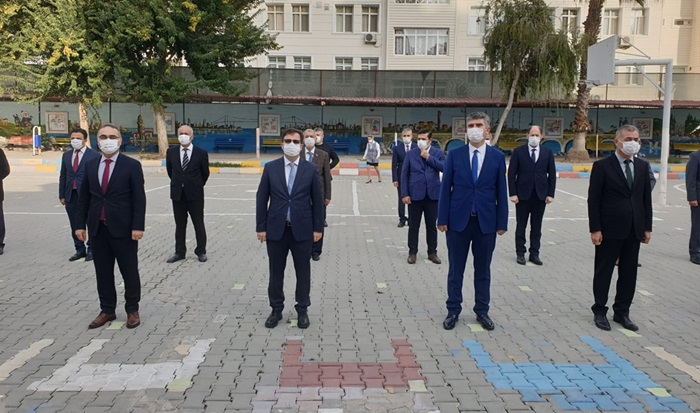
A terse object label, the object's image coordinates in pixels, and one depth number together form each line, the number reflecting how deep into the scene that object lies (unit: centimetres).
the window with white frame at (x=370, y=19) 3809
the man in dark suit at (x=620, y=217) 595
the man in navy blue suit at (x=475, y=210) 595
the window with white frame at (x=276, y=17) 3809
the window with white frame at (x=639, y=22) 3788
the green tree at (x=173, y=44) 2419
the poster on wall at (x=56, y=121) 3372
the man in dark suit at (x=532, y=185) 890
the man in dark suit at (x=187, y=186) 881
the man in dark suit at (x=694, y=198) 905
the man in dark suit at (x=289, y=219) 589
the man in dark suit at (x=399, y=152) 1123
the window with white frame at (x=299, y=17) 3809
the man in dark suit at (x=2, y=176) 923
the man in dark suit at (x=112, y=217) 580
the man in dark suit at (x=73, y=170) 859
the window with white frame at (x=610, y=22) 3803
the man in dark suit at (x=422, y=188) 884
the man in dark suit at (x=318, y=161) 919
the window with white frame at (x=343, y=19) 3809
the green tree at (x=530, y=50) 2800
